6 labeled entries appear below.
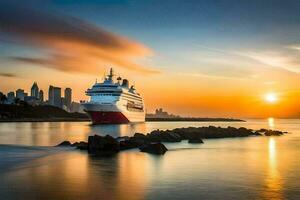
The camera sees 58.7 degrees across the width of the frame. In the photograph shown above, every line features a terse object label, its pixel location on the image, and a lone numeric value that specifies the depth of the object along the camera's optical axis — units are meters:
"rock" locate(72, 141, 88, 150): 27.61
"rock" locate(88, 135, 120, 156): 26.37
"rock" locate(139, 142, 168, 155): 26.21
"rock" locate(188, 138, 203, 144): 37.19
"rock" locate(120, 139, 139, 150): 28.65
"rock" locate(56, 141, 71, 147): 31.03
